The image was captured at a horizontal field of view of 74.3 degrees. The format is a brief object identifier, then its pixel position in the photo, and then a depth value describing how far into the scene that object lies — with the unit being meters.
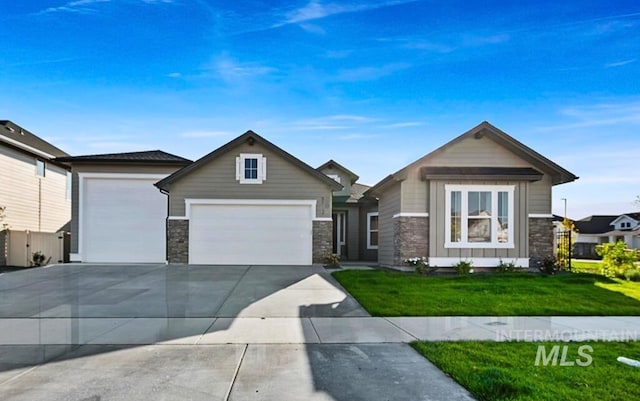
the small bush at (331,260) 16.22
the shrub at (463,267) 13.96
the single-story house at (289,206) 14.35
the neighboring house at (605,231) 40.16
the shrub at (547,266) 14.03
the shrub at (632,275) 12.81
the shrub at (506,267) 14.11
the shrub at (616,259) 13.59
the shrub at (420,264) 13.94
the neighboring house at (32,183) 17.50
